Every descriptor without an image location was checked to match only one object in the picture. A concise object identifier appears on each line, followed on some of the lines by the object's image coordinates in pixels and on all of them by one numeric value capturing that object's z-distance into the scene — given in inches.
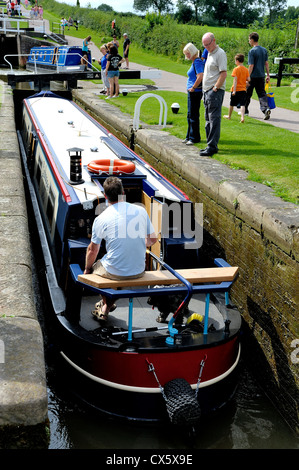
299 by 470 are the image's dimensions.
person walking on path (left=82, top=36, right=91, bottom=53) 839.7
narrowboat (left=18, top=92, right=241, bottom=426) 187.2
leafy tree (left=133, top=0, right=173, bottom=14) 2925.7
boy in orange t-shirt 408.5
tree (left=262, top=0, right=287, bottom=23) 2984.7
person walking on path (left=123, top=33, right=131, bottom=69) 909.1
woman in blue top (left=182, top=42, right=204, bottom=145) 329.7
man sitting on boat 186.9
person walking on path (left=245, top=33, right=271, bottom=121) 411.8
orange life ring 258.2
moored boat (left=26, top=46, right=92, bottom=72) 808.3
